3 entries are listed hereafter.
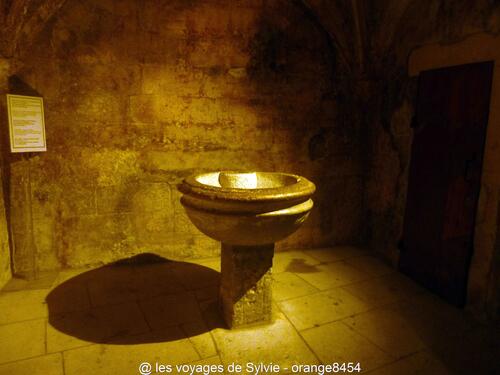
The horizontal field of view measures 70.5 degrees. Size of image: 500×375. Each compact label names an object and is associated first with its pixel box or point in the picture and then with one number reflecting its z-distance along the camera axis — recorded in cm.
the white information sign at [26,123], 311
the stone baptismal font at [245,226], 221
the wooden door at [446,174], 295
